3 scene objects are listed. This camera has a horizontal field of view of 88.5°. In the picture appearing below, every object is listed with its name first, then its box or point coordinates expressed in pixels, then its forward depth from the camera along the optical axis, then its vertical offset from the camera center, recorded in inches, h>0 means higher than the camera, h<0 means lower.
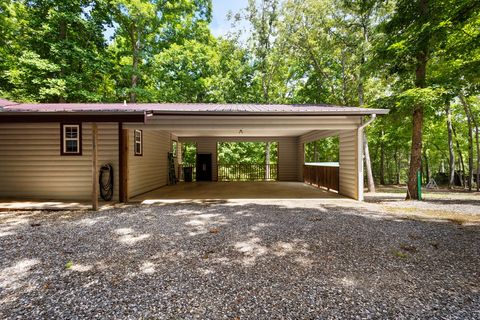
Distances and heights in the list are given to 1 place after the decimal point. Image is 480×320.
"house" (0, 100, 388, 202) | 292.7 +27.7
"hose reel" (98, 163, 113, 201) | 293.3 -19.3
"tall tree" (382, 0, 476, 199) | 261.1 +139.7
